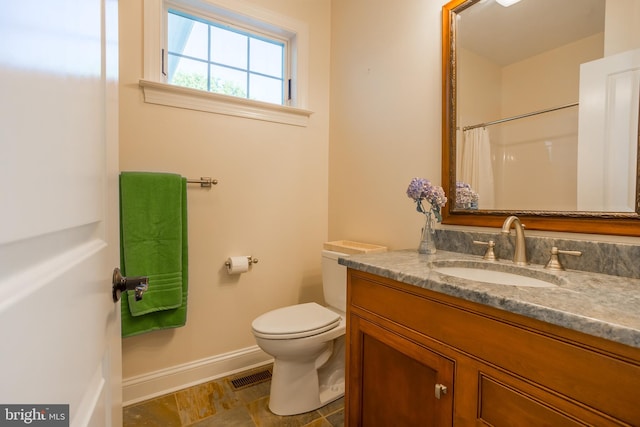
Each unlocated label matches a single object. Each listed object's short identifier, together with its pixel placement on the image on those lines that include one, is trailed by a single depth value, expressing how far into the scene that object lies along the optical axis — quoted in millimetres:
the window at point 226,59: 1650
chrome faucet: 1076
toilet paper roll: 1808
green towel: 1502
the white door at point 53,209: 239
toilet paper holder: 1839
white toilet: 1429
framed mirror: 946
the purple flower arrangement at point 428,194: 1303
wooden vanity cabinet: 565
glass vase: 1323
